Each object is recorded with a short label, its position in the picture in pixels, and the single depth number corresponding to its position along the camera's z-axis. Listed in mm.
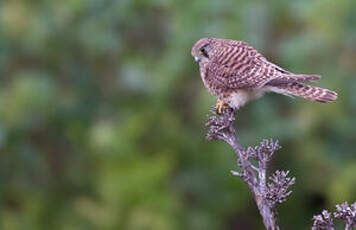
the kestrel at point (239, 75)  7324
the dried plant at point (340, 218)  4695
